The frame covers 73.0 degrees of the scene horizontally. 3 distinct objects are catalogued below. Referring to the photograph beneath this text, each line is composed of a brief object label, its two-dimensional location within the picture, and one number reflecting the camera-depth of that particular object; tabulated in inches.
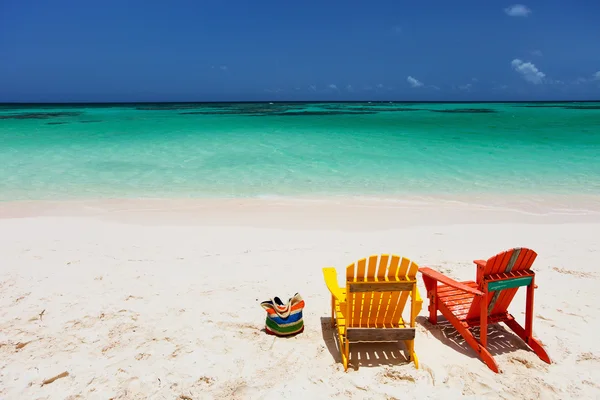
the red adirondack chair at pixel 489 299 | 148.9
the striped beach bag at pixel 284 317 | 166.7
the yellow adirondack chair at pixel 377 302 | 143.8
